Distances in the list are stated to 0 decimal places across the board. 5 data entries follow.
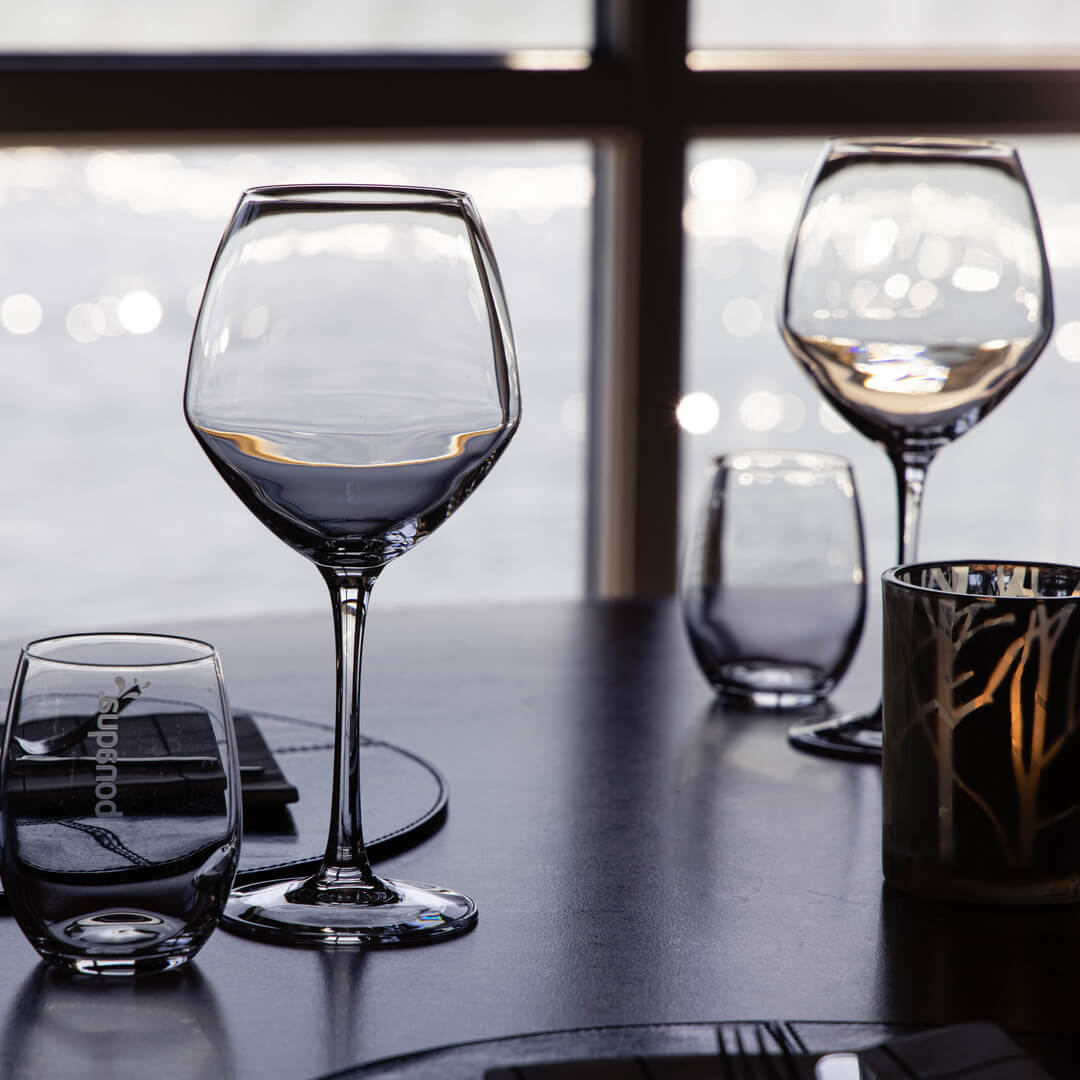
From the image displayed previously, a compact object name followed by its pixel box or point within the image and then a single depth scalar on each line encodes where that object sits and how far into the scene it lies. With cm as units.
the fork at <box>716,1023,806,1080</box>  108
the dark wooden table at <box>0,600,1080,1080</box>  111
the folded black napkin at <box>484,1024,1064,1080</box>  107
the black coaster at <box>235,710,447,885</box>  124
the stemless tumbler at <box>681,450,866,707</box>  151
